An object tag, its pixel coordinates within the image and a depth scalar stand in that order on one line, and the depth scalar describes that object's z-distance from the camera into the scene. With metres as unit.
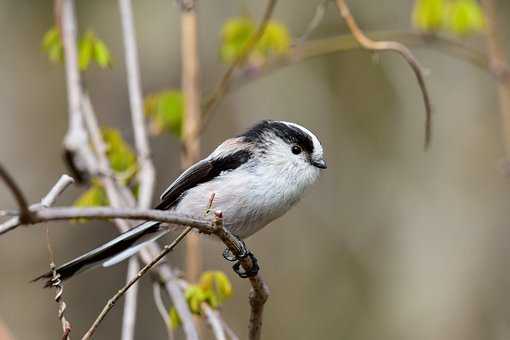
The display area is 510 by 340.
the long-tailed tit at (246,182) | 5.50
